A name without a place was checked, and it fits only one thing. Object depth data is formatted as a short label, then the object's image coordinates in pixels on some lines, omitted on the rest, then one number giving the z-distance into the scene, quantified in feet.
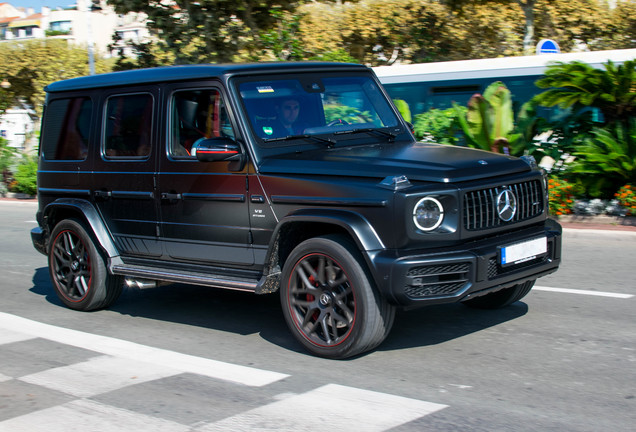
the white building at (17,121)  163.94
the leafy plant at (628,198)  35.45
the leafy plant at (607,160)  36.52
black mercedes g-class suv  15.93
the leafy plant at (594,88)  36.22
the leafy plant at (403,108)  39.77
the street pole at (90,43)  93.97
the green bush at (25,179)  69.72
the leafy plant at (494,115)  39.96
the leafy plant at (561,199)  37.65
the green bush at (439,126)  42.93
